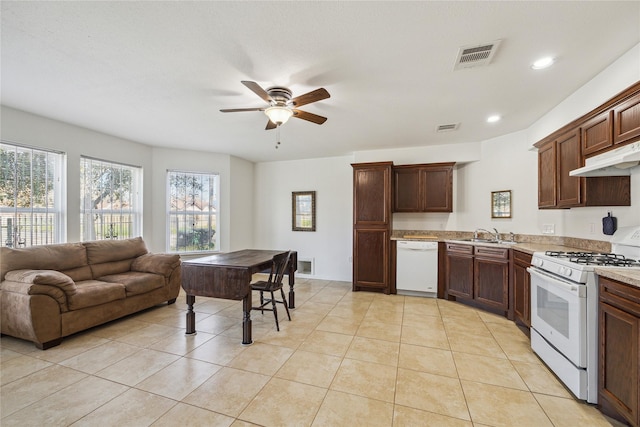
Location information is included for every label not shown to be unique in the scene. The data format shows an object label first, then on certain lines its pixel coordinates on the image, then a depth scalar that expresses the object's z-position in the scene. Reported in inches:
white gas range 73.7
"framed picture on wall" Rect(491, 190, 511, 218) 160.9
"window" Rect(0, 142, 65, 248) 126.0
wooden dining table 106.4
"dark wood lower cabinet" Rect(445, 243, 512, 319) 134.4
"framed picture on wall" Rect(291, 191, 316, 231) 226.4
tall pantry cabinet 178.2
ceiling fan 91.6
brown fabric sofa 101.9
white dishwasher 170.1
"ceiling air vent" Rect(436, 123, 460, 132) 145.2
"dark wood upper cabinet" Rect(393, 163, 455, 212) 178.4
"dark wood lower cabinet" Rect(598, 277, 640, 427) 60.6
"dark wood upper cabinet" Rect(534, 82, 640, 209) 79.1
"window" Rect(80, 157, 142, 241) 159.2
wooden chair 119.9
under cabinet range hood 72.4
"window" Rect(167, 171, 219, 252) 202.8
